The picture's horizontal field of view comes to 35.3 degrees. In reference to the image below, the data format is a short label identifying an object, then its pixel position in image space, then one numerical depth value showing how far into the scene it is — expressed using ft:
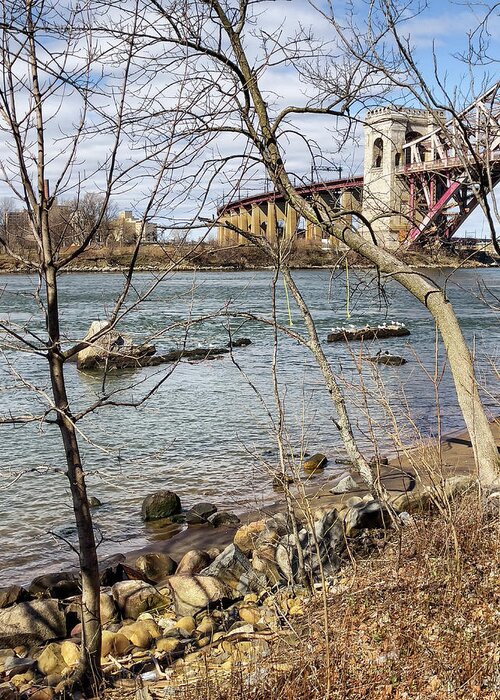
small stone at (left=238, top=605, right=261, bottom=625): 17.53
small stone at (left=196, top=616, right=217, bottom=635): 17.80
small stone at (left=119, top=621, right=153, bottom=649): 17.63
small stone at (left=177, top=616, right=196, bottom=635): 18.22
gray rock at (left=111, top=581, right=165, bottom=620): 20.07
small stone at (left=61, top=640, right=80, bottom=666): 16.83
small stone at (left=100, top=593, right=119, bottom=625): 19.66
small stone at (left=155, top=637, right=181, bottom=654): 16.90
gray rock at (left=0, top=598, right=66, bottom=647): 18.62
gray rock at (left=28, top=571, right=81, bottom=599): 21.57
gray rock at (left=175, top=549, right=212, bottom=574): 22.63
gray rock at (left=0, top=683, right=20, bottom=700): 14.52
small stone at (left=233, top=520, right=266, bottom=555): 24.20
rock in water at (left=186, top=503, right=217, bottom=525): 27.81
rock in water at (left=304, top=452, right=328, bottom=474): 33.67
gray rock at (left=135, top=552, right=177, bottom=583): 23.12
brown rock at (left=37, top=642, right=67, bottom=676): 16.75
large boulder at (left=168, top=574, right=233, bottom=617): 19.40
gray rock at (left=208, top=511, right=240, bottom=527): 27.27
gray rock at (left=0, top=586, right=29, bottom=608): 20.83
